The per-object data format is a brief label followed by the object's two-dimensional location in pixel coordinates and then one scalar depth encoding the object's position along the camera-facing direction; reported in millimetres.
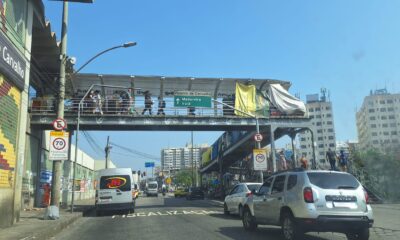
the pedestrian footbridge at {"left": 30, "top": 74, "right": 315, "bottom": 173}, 28281
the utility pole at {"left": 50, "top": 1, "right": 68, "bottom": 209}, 19234
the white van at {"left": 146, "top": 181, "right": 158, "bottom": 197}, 73312
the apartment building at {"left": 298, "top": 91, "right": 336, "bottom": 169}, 143875
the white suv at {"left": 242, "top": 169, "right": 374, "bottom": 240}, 10102
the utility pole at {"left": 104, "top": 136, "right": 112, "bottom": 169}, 57850
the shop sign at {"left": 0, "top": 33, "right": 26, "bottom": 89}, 14117
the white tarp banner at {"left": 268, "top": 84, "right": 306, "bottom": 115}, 30547
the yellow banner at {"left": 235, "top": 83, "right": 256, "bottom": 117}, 31345
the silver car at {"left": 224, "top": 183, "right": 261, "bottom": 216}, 18188
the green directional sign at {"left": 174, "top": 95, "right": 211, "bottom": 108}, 29094
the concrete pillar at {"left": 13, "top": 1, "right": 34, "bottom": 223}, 16188
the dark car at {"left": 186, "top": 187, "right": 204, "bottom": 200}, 51975
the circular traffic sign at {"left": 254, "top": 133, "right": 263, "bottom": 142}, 26344
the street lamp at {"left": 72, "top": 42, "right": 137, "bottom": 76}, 20116
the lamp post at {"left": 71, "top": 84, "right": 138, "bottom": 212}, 25742
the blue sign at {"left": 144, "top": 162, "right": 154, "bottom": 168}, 90312
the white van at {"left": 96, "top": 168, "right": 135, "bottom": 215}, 25000
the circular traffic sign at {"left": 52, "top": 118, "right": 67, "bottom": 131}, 18641
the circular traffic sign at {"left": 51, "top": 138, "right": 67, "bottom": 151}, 18266
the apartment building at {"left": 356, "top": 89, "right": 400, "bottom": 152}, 132750
